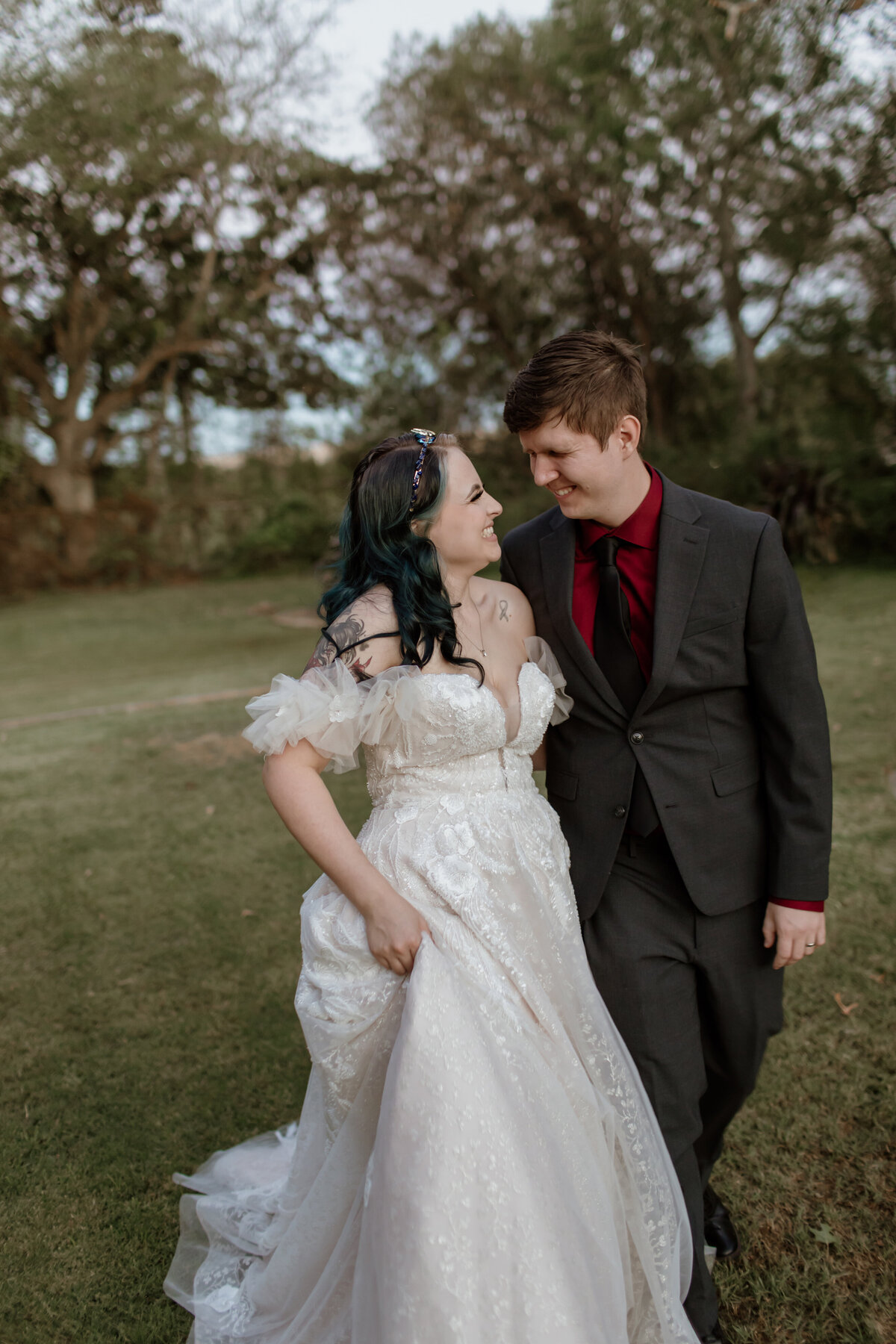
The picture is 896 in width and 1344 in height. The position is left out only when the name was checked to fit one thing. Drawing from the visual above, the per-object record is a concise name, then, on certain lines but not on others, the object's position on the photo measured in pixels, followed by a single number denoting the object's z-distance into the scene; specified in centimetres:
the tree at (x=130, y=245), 1895
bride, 173
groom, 227
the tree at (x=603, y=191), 1590
